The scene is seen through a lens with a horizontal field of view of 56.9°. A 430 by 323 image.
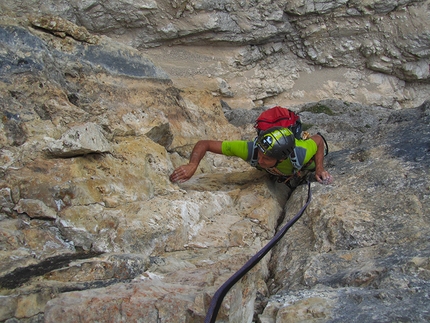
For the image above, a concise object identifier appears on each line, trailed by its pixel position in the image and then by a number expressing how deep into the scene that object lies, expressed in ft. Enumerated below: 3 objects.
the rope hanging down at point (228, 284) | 7.37
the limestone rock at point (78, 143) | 12.21
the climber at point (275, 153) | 14.48
